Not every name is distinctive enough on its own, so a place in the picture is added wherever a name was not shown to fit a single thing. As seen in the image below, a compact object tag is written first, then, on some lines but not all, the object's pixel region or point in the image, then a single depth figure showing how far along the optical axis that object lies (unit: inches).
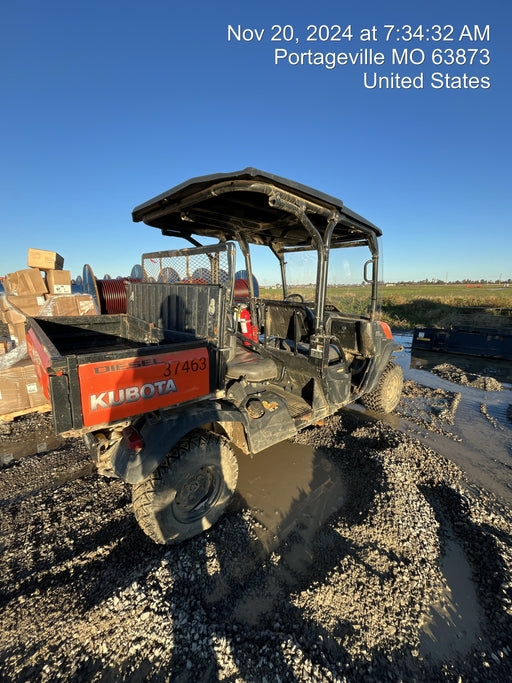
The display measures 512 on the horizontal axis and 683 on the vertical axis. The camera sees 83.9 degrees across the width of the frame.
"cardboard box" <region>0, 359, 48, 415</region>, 163.9
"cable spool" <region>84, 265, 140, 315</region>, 344.9
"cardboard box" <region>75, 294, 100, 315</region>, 286.7
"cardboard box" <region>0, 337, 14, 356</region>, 246.7
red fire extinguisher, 206.5
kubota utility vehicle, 85.8
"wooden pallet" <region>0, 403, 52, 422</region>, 159.6
